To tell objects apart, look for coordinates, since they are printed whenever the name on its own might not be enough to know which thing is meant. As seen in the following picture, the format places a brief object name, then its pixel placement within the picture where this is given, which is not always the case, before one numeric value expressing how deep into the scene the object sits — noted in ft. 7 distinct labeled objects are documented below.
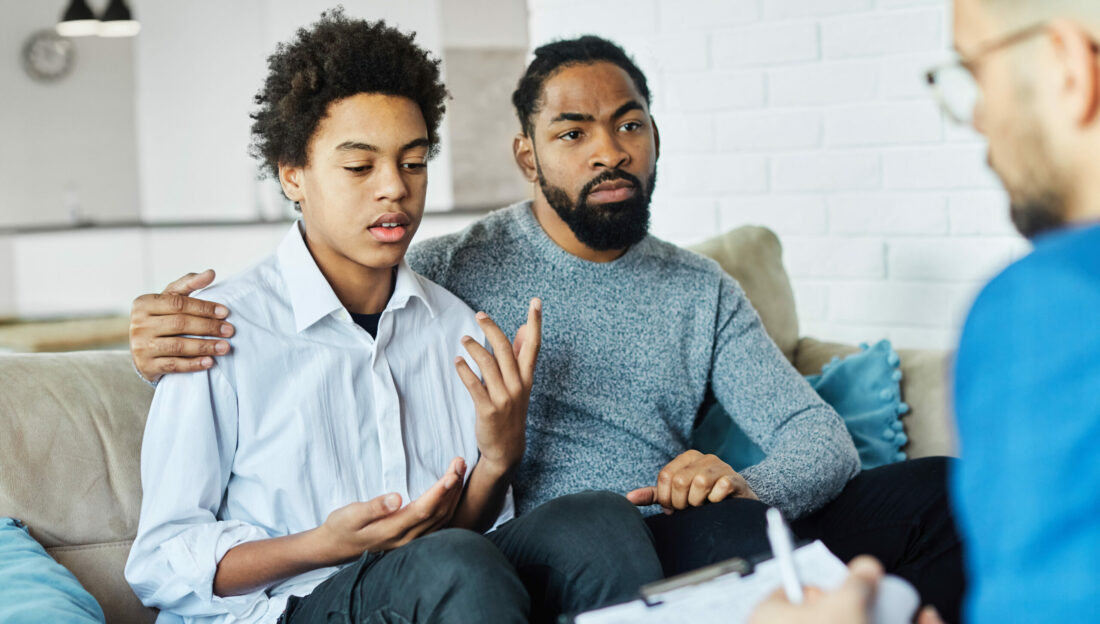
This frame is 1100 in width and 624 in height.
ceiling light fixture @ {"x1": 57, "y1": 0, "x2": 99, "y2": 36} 17.85
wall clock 19.67
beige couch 4.63
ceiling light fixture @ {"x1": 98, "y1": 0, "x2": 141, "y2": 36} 18.13
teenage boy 3.91
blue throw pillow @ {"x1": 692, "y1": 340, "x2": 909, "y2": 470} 6.43
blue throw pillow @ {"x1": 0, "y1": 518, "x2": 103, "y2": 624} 3.86
